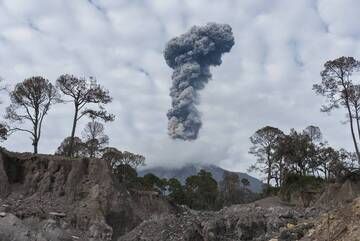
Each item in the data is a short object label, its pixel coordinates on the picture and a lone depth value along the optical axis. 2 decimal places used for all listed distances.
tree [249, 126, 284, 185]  61.44
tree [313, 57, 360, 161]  40.03
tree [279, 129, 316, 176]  56.97
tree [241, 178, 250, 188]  90.31
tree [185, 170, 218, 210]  75.94
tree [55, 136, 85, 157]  59.94
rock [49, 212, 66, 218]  30.26
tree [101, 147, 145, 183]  63.59
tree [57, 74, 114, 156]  44.00
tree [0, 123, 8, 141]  43.66
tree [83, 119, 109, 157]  59.38
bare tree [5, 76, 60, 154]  44.22
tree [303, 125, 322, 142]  60.75
